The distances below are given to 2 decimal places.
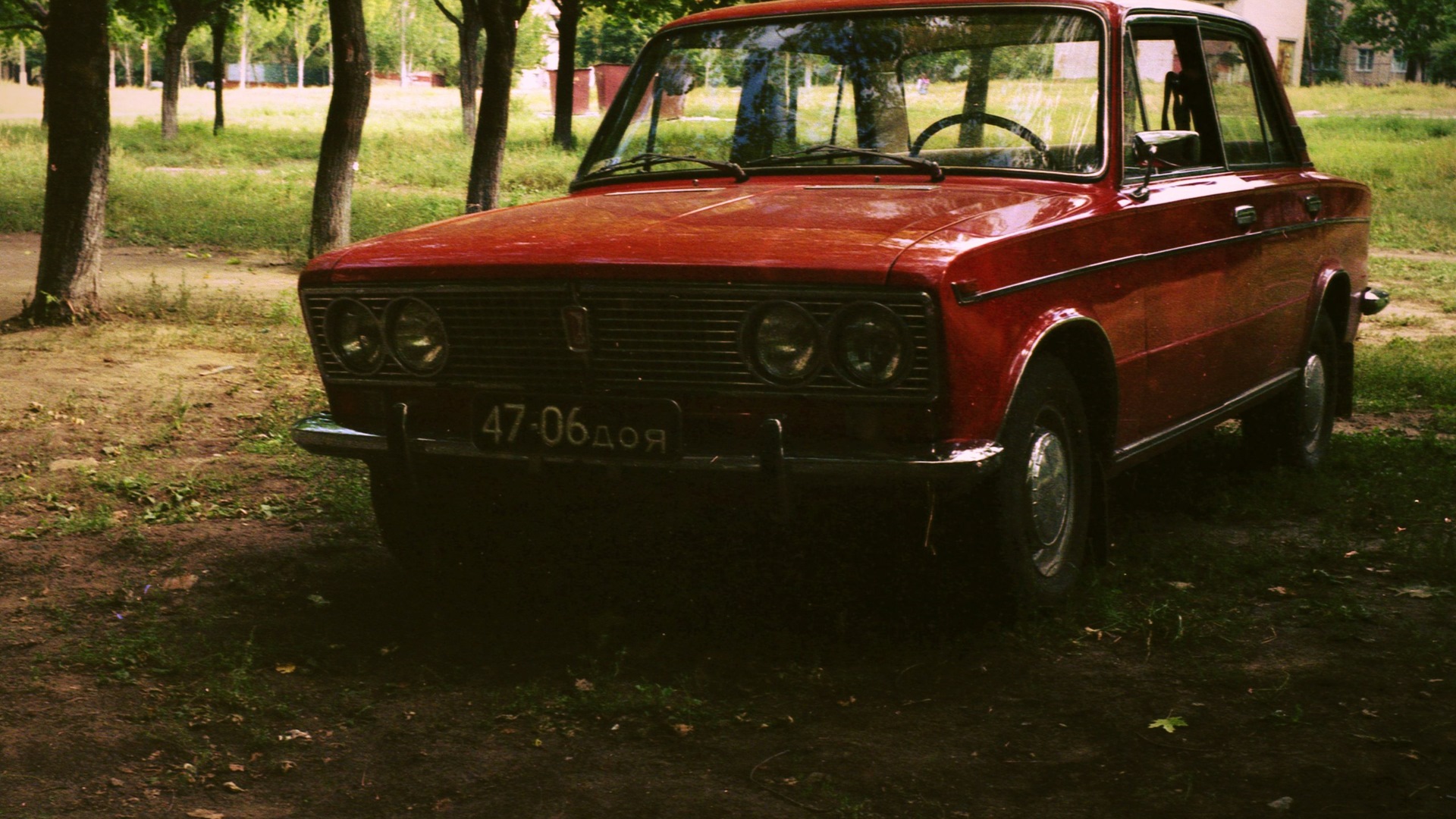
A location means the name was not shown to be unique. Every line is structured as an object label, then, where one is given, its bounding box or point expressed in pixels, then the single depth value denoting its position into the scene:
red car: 3.78
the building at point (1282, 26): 51.12
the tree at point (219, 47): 32.56
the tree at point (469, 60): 30.94
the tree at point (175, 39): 31.03
